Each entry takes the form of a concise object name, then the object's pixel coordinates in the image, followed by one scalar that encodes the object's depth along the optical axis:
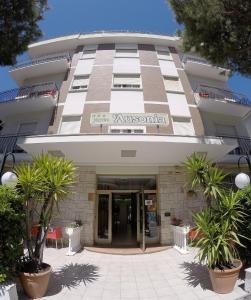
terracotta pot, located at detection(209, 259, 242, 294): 5.85
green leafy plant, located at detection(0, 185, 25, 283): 5.20
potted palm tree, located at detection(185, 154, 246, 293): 5.89
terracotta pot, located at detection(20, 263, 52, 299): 5.67
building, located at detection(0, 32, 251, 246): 10.29
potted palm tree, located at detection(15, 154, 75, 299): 5.77
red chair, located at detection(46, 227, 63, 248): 10.63
